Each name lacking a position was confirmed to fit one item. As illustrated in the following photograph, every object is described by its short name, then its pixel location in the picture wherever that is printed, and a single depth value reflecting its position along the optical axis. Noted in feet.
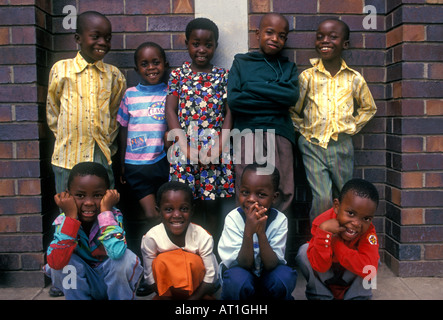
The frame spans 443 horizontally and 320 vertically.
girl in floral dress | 9.98
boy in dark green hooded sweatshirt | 9.72
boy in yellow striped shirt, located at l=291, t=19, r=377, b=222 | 10.16
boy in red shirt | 8.14
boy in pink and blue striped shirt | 10.28
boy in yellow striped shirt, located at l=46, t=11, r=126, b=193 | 9.75
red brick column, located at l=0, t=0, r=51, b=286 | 9.82
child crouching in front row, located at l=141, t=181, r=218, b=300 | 8.29
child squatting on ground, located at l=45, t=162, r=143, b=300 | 8.05
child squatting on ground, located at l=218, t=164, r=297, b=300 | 7.98
